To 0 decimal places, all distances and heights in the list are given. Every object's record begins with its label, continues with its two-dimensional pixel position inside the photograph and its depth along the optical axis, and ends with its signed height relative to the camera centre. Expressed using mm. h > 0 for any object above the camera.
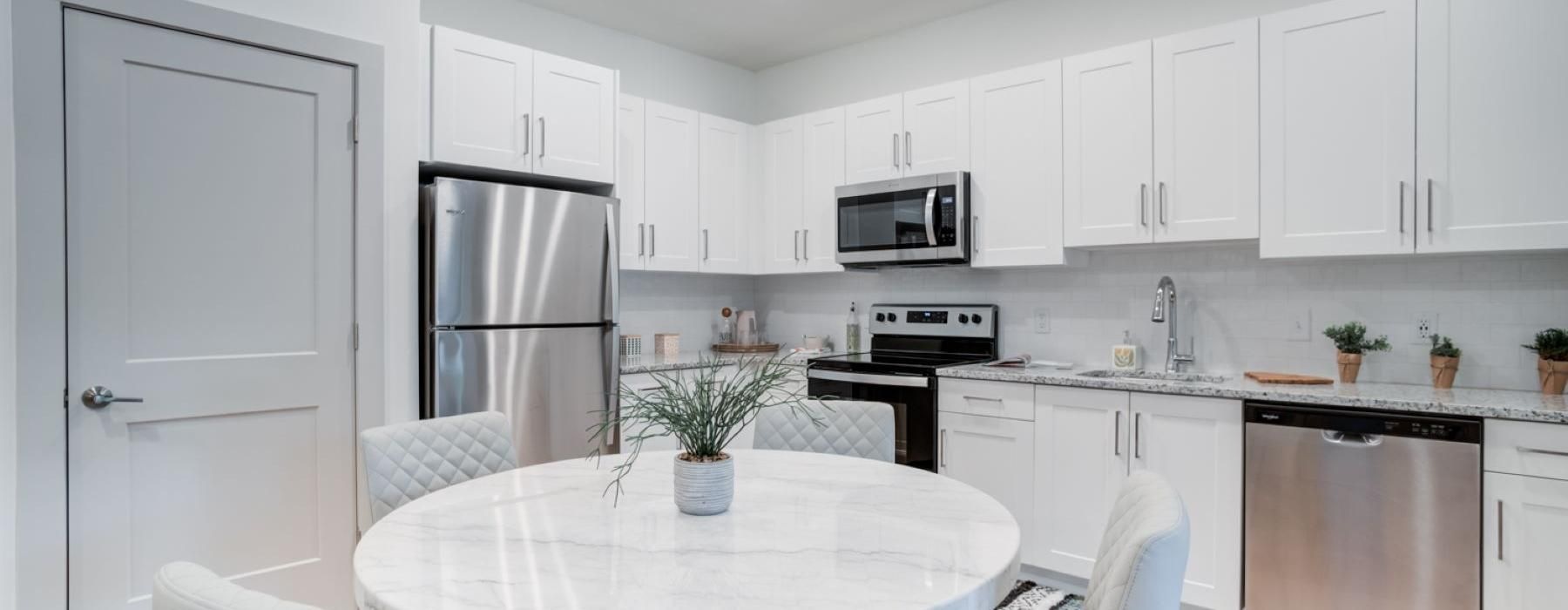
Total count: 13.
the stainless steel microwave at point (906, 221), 3500 +372
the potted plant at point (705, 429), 1479 -242
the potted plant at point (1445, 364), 2576 -194
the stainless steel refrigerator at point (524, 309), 2791 -34
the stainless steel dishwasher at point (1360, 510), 2197 -607
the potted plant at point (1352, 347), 2768 -149
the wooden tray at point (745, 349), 4414 -268
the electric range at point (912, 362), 3369 -280
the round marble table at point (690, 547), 1104 -406
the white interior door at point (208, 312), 2191 -40
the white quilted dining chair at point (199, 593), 859 -329
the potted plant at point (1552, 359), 2410 -165
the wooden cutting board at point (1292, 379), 2805 -270
